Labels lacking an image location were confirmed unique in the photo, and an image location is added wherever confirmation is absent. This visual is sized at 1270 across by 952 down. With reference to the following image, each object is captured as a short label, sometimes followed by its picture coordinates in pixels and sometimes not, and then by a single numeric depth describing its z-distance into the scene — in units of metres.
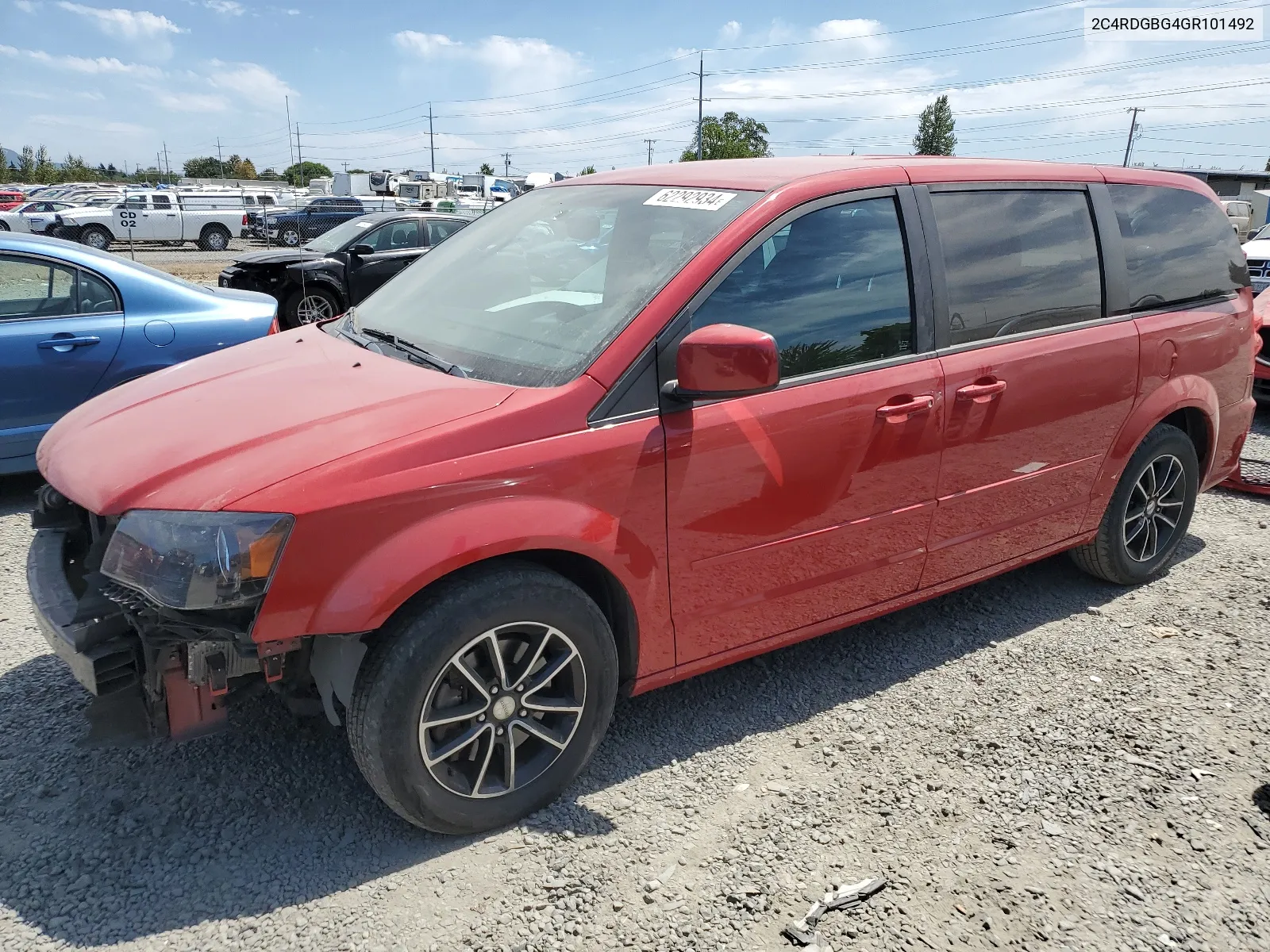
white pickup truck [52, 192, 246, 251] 27.83
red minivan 2.32
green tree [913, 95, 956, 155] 91.12
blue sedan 5.10
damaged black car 12.05
